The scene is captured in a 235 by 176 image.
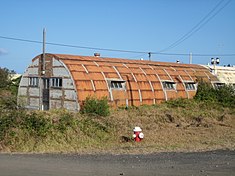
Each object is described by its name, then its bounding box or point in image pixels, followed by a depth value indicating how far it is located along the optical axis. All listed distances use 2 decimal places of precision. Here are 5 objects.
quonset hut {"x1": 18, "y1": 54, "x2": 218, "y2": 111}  23.53
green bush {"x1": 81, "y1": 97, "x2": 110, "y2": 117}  20.86
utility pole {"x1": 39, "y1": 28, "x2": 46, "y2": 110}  26.08
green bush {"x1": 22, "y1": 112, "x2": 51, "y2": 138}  13.64
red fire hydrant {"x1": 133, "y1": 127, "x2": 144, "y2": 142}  14.45
